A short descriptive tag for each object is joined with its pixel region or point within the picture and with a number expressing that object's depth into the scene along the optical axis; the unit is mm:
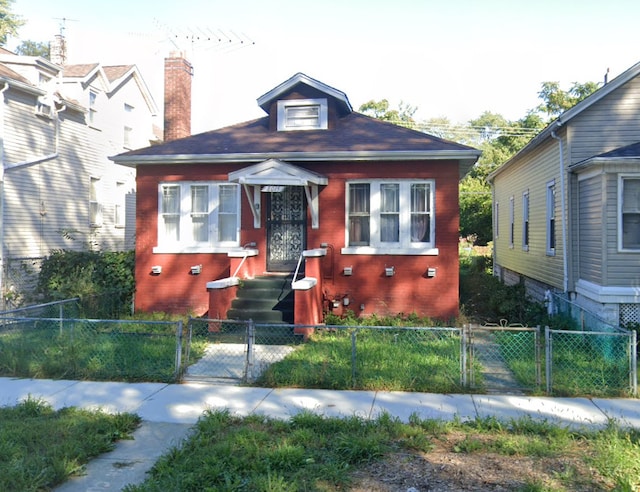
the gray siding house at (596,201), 11438
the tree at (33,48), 42062
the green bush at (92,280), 13914
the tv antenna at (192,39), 18203
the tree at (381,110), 45969
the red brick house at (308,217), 12972
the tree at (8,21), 37219
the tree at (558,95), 33812
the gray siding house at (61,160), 16078
